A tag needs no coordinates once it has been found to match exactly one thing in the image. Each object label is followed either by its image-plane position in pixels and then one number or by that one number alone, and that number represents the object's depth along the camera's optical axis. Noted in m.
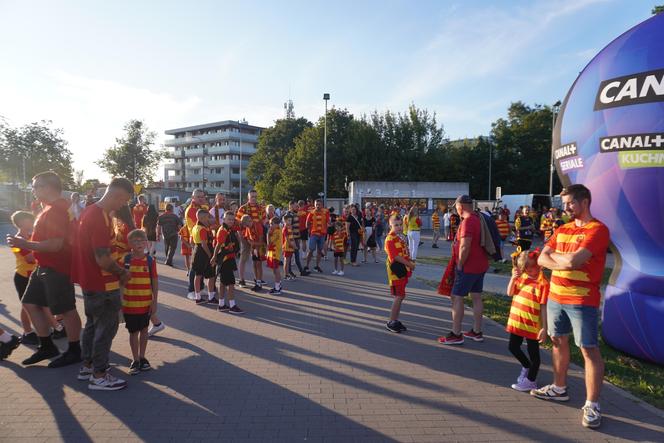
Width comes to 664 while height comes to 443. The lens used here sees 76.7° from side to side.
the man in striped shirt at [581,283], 3.57
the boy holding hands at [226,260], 7.19
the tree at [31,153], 46.16
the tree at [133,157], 54.59
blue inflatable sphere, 4.93
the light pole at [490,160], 46.69
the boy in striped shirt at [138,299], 4.64
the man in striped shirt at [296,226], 10.78
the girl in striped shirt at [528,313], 4.18
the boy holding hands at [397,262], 5.99
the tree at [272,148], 51.09
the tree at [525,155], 46.25
